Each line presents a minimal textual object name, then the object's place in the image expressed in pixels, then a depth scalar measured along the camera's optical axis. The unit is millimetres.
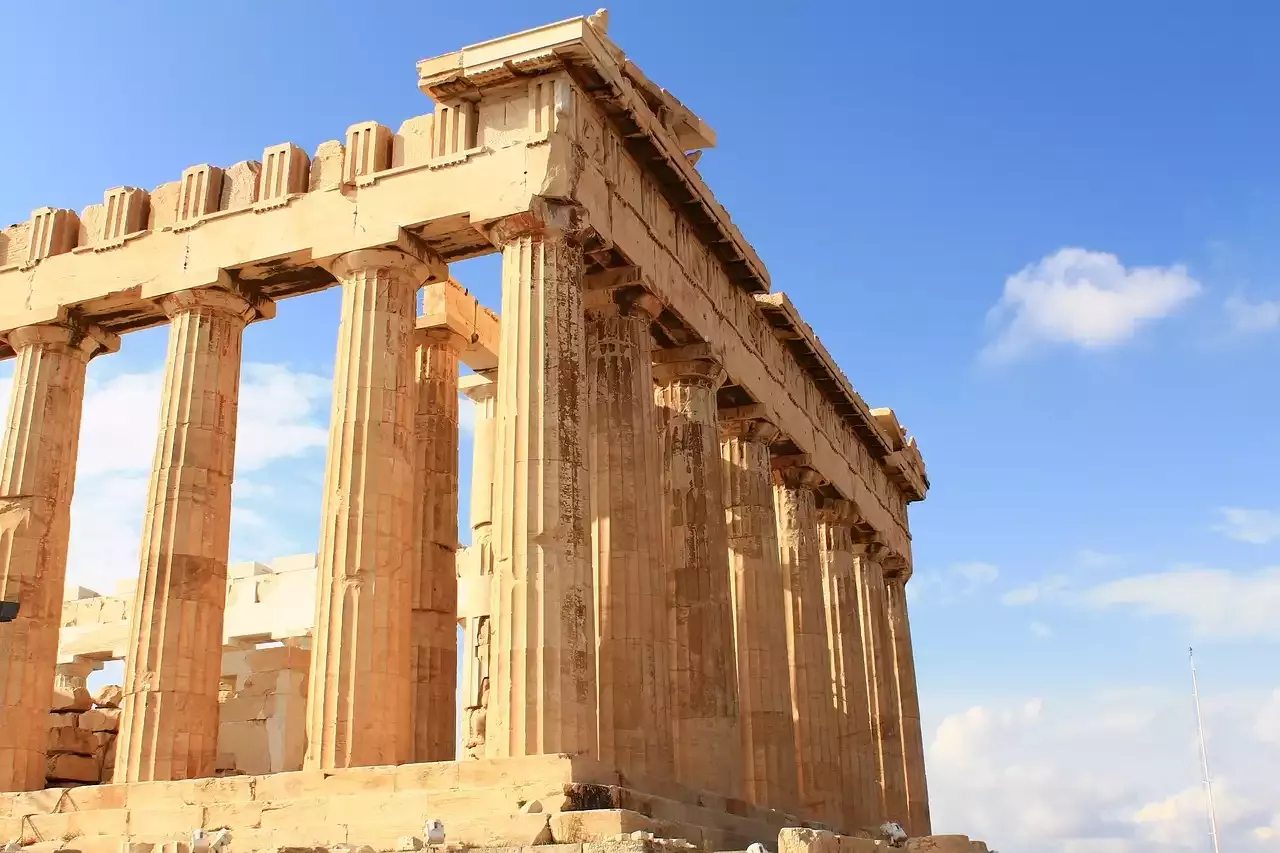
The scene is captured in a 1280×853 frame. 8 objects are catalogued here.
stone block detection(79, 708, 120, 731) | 31828
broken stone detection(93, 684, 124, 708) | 33812
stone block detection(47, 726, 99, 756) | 30922
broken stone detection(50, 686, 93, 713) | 32062
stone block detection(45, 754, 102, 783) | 30875
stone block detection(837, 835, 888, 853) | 16719
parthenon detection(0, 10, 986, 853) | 20047
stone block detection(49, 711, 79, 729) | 31219
